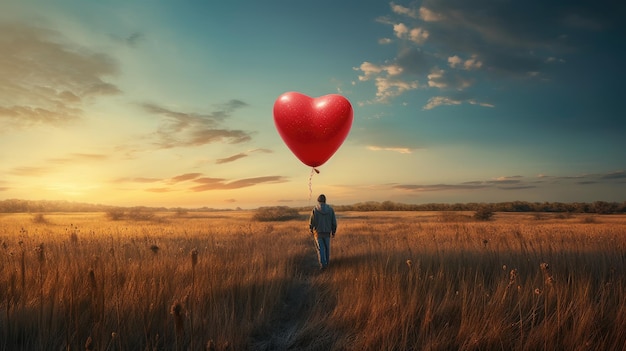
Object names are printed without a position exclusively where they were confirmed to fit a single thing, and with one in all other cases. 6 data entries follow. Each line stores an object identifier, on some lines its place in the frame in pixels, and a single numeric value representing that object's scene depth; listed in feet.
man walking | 36.29
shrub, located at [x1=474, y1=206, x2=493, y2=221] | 135.23
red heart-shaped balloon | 29.91
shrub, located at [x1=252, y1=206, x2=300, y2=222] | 158.38
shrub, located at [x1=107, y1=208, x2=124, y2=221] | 145.42
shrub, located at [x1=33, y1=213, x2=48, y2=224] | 99.26
